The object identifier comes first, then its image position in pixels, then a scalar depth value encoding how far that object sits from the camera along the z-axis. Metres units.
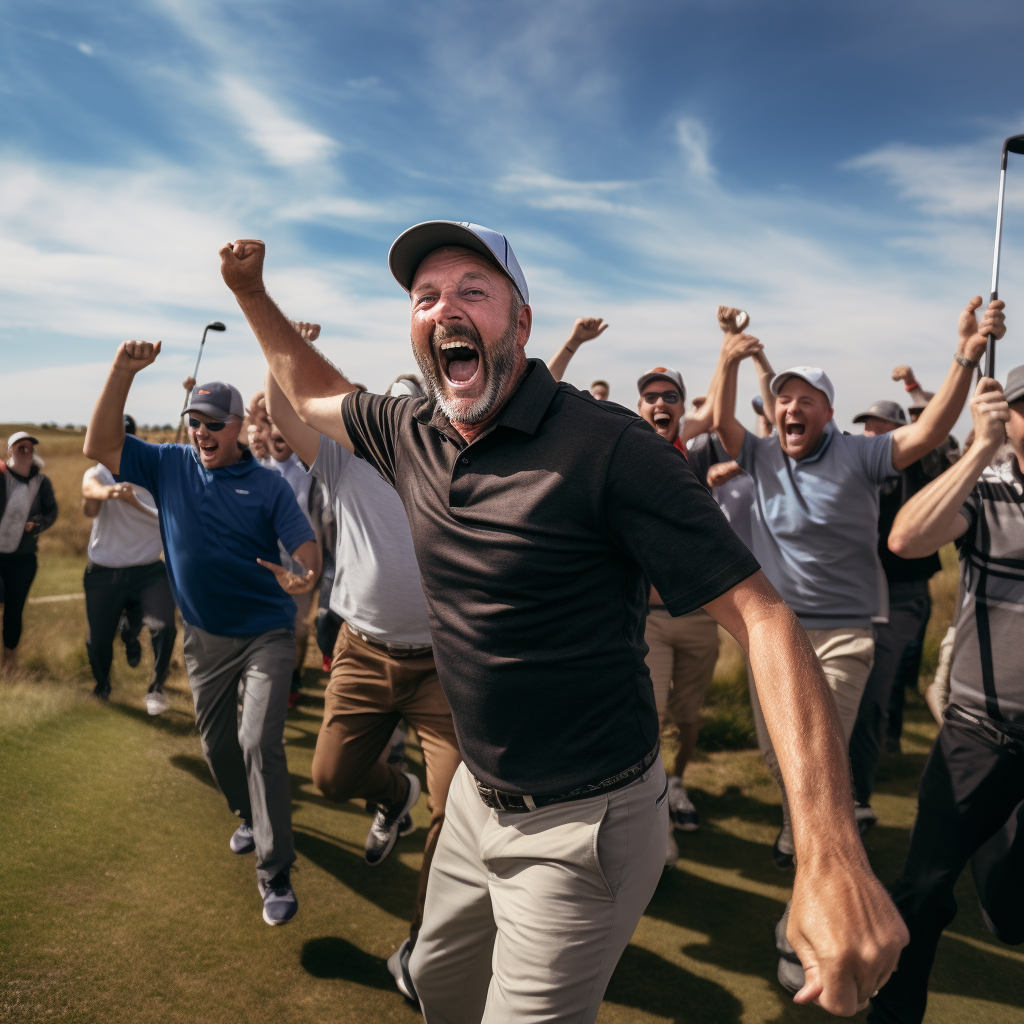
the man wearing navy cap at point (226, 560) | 4.16
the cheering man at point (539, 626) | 1.80
